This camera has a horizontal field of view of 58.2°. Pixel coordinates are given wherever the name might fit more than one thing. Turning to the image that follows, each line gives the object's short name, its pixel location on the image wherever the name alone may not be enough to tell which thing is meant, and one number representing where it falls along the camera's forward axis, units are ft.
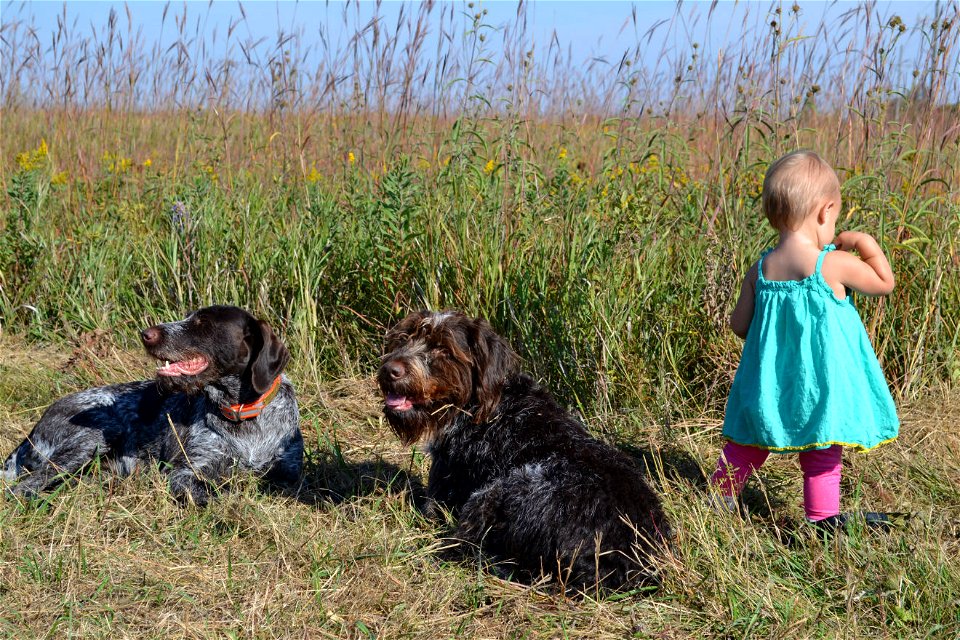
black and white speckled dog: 13.82
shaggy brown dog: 10.60
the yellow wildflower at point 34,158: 24.84
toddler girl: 11.60
